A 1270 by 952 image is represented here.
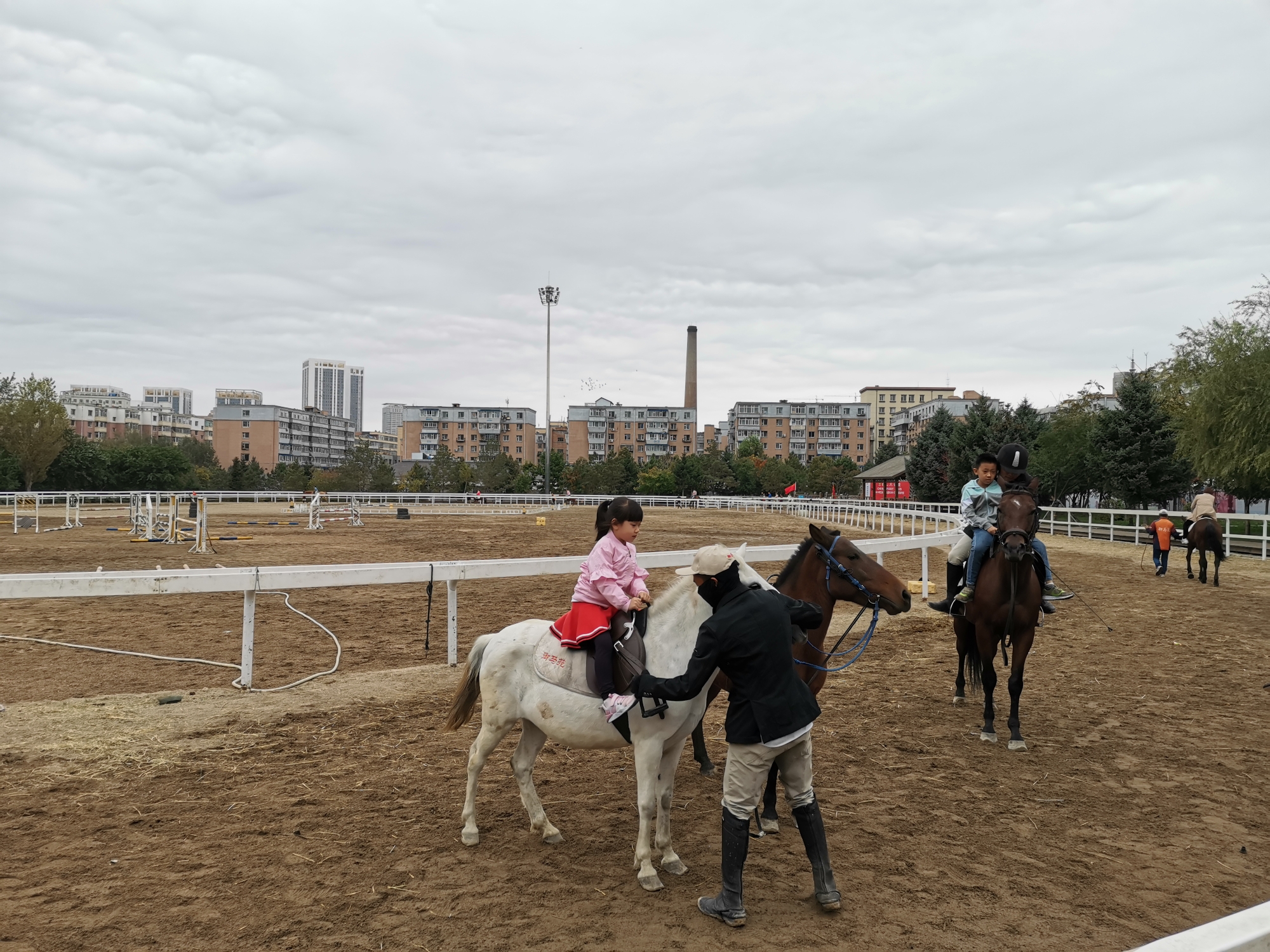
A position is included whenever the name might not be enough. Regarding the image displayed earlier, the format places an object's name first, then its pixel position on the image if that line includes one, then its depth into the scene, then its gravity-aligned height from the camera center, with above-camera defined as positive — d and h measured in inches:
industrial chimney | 5674.2 +667.0
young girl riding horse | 179.3 -28.7
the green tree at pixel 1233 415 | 1067.9 +92.9
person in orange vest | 714.2 -56.5
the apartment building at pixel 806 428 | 7042.3 +408.4
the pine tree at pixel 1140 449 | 1573.6 +59.9
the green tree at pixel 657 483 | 3983.8 -67.2
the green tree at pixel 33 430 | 2412.6 +92.0
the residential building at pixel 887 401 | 7327.8 +695.9
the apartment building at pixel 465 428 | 6702.8 +331.9
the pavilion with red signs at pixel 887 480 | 1989.4 -22.4
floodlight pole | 3002.0 +672.1
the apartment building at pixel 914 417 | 5753.0 +468.2
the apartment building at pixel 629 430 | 6766.7 +346.1
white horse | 170.2 -56.8
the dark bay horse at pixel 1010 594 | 277.6 -43.7
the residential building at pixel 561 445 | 7307.6 +230.1
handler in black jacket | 154.1 -48.5
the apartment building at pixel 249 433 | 6397.6 +254.2
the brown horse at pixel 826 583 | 219.9 -31.6
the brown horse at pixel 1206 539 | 662.5 -52.7
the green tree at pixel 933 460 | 2389.3 +46.1
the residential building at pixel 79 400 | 7086.6 +570.9
